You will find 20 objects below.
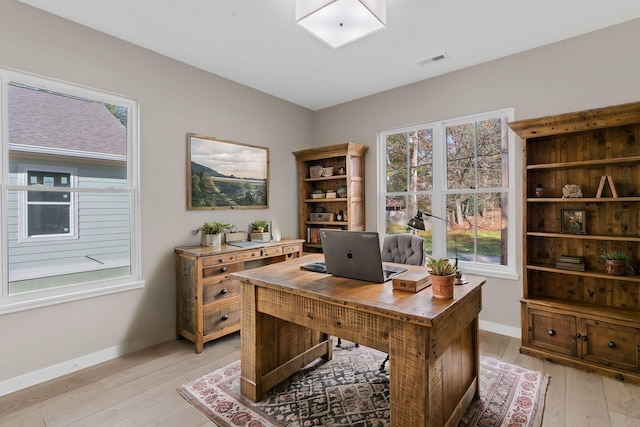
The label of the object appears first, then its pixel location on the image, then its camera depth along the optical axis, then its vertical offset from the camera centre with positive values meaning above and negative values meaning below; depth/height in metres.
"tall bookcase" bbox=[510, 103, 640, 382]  2.39 -0.22
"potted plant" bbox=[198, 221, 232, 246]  3.28 -0.20
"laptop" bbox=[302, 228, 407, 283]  1.84 -0.27
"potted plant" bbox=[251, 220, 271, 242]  3.77 -0.23
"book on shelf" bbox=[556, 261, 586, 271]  2.66 -0.48
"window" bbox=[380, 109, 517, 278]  3.27 +0.28
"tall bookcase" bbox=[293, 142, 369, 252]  4.08 +0.30
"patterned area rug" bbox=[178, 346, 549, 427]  1.91 -1.25
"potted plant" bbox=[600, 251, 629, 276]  2.48 -0.42
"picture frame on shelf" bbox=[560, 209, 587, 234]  2.68 -0.10
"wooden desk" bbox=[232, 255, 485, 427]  1.45 -0.64
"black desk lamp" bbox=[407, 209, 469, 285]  2.31 -0.08
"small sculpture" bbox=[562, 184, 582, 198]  2.64 +0.16
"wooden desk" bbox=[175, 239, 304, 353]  2.87 -0.74
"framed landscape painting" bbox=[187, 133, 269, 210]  3.34 +0.46
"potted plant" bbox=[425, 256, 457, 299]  1.61 -0.34
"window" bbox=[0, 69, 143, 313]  2.33 +0.18
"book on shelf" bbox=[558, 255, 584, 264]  2.69 -0.42
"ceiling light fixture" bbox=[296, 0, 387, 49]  1.97 +1.29
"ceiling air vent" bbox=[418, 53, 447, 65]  3.11 +1.54
